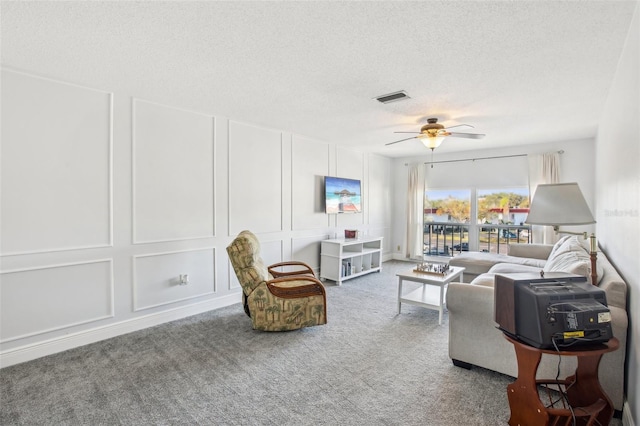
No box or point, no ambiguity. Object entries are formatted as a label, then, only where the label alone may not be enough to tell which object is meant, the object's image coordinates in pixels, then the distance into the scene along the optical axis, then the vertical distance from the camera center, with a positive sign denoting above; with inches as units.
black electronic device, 61.6 -20.3
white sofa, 77.0 -34.4
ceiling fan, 146.3 +35.7
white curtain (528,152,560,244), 209.2 +24.8
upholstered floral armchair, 125.0 -34.7
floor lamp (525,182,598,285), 80.7 +0.8
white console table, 201.9 -33.0
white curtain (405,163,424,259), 272.7 -0.4
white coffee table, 138.0 -39.6
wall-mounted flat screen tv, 217.3 +11.1
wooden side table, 63.7 -40.7
